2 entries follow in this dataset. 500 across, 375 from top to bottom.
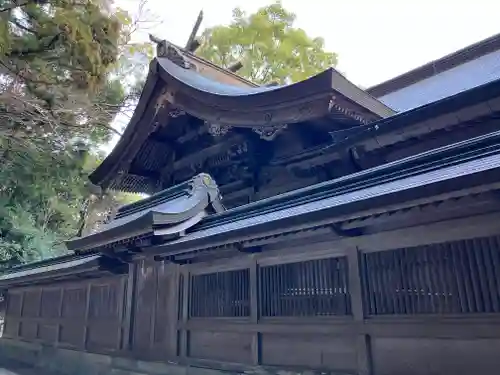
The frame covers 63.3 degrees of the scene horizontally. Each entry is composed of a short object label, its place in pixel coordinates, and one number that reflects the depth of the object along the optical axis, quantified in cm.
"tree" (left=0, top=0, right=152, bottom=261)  850
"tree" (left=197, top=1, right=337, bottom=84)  2452
